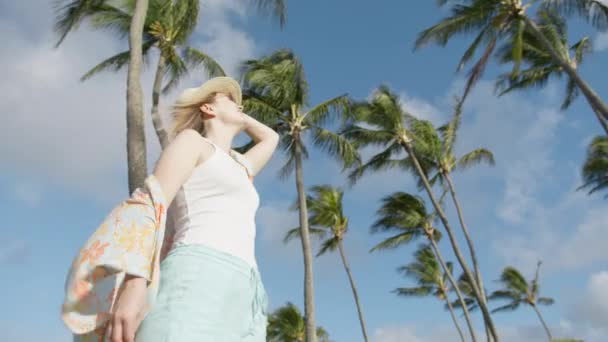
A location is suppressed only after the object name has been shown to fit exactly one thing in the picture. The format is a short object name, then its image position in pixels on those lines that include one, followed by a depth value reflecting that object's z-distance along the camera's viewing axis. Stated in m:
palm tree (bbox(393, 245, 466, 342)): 40.50
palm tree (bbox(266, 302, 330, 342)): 40.50
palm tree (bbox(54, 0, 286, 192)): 6.34
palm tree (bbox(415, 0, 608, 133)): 13.54
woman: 1.51
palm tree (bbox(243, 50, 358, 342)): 18.27
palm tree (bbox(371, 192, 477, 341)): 30.16
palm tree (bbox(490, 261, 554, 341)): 47.72
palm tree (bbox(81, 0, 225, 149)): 12.14
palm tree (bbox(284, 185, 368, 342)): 29.56
